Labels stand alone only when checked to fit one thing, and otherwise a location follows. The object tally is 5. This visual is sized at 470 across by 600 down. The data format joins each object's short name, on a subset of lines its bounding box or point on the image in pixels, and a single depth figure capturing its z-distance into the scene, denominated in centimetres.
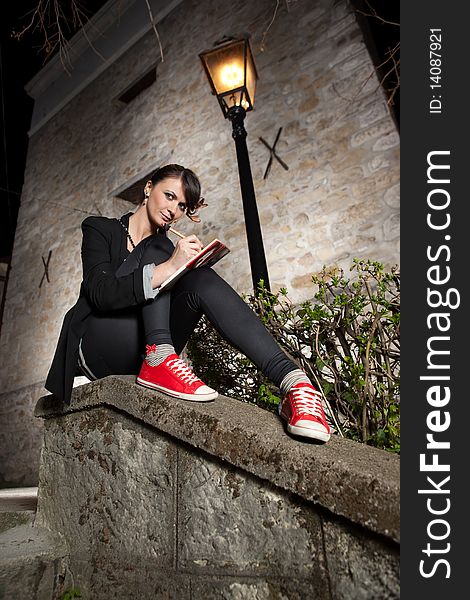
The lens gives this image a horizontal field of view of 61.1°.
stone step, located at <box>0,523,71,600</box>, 105
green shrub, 130
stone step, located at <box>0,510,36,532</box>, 139
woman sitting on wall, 122
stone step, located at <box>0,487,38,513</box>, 154
